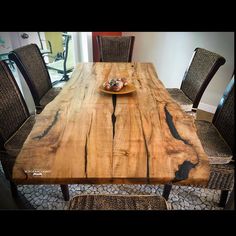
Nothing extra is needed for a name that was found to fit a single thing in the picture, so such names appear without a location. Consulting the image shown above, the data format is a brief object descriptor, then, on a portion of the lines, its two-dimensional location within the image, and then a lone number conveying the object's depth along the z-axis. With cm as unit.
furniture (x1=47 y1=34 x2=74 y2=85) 249
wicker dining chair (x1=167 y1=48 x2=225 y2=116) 136
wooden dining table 58
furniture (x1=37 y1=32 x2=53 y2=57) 168
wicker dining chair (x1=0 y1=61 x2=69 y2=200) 98
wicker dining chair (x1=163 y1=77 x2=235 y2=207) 90
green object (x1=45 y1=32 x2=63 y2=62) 192
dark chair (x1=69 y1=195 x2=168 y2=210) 72
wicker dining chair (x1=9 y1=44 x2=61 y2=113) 133
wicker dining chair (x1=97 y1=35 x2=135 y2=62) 204
